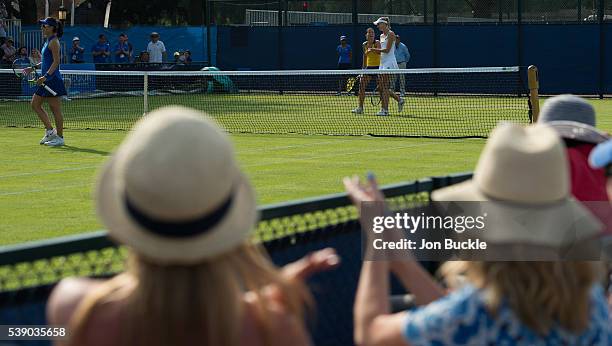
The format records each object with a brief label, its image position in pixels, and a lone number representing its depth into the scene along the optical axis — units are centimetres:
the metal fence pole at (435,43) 3311
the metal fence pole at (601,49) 3069
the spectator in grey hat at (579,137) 504
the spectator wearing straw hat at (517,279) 295
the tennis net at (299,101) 2017
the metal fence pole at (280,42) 3519
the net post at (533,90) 1324
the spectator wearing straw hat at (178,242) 255
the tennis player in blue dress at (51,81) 1678
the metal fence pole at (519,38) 3167
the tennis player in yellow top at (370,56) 2566
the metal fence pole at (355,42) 3431
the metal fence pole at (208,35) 3609
